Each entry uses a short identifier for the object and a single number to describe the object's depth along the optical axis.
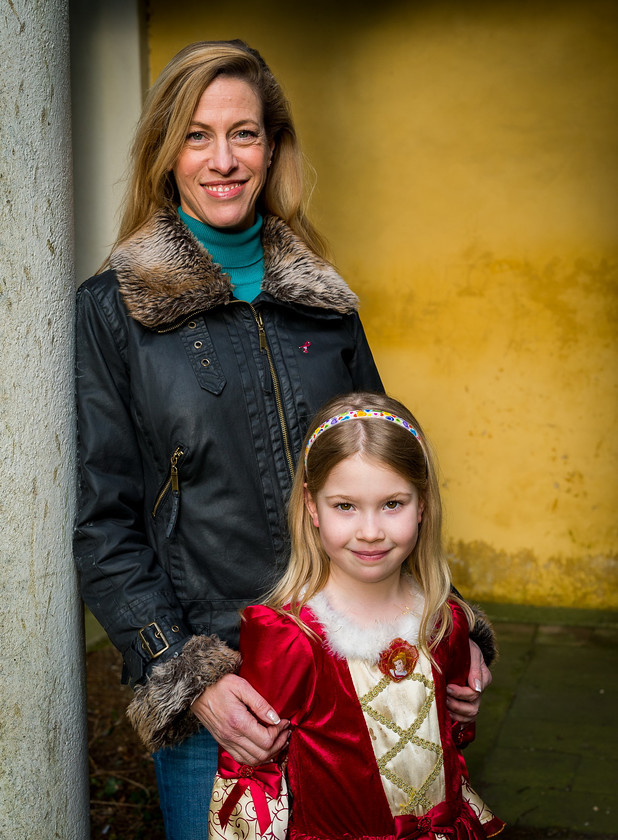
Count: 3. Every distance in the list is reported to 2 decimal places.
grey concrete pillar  2.05
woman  2.10
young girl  2.05
